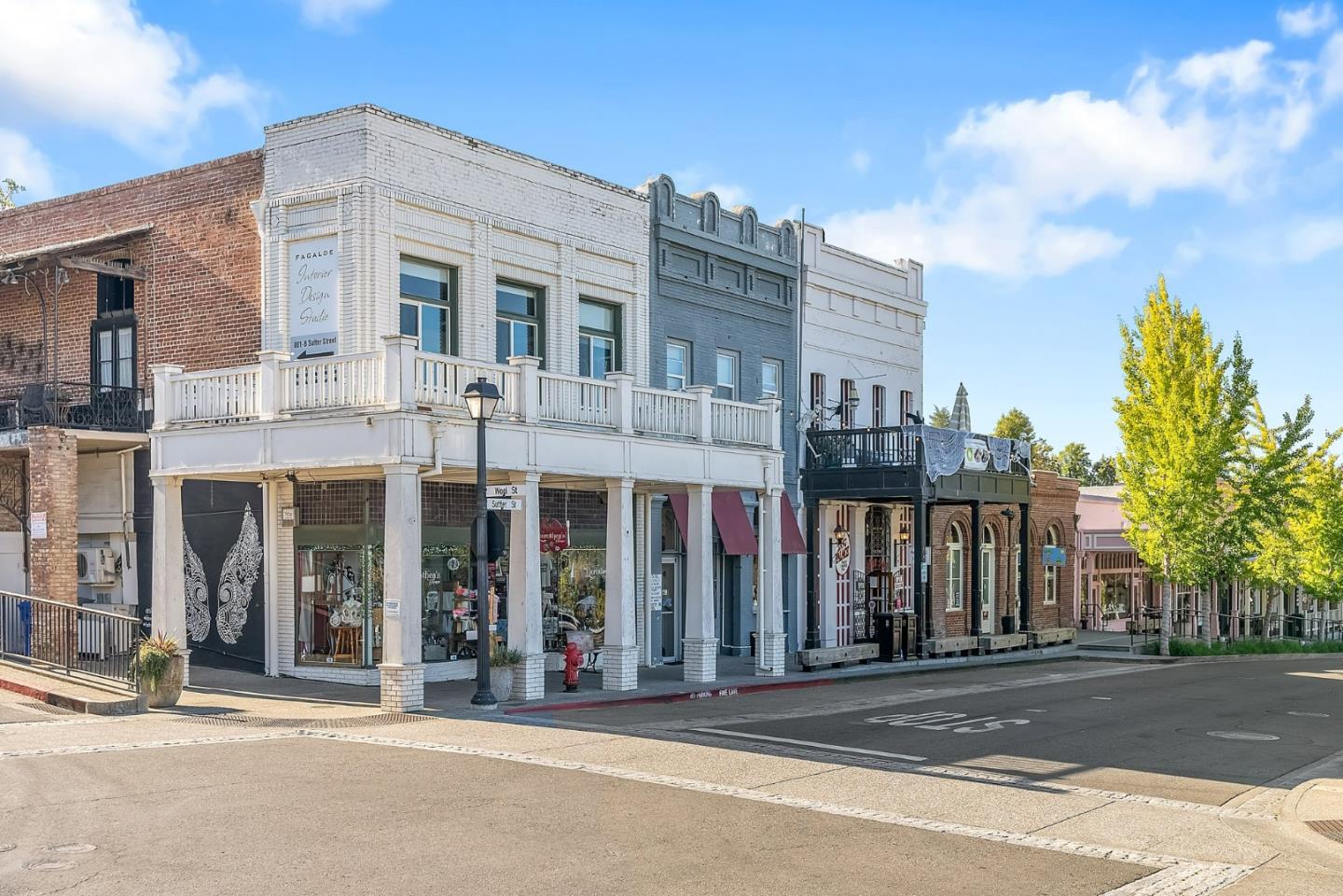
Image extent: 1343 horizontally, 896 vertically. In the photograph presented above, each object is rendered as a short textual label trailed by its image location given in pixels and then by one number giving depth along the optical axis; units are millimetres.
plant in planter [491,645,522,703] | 19188
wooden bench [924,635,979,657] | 29750
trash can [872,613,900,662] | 28328
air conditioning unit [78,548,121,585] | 23609
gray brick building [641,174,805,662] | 27297
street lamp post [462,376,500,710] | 17922
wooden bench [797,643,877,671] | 25639
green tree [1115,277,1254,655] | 35094
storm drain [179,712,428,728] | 16375
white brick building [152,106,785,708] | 18500
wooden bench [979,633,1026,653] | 31938
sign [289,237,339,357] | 21078
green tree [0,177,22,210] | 44781
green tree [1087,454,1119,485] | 92625
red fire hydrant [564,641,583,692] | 20750
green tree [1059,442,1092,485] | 87375
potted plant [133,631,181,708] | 17594
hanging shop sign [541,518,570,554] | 23859
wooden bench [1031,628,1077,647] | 34281
